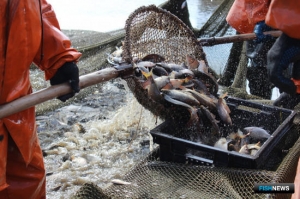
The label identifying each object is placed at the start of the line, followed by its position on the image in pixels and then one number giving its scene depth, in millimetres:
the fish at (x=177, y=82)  3963
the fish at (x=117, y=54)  5184
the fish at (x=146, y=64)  3958
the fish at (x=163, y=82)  3831
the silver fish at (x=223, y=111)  3914
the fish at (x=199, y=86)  4207
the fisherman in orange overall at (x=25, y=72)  2525
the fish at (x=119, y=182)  3134
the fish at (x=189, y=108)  3674
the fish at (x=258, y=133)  3799
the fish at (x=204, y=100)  3941
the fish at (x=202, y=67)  4285
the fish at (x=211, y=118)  3811
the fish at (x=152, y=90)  3635
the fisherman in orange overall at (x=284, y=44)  2773
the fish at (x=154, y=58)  4266
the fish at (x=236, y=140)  3756
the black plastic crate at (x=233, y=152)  3236
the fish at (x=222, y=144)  3631
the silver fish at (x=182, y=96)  3773
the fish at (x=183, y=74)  4091
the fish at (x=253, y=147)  3603
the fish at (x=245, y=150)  3602
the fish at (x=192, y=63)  4312
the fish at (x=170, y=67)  4195
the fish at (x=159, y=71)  4129
